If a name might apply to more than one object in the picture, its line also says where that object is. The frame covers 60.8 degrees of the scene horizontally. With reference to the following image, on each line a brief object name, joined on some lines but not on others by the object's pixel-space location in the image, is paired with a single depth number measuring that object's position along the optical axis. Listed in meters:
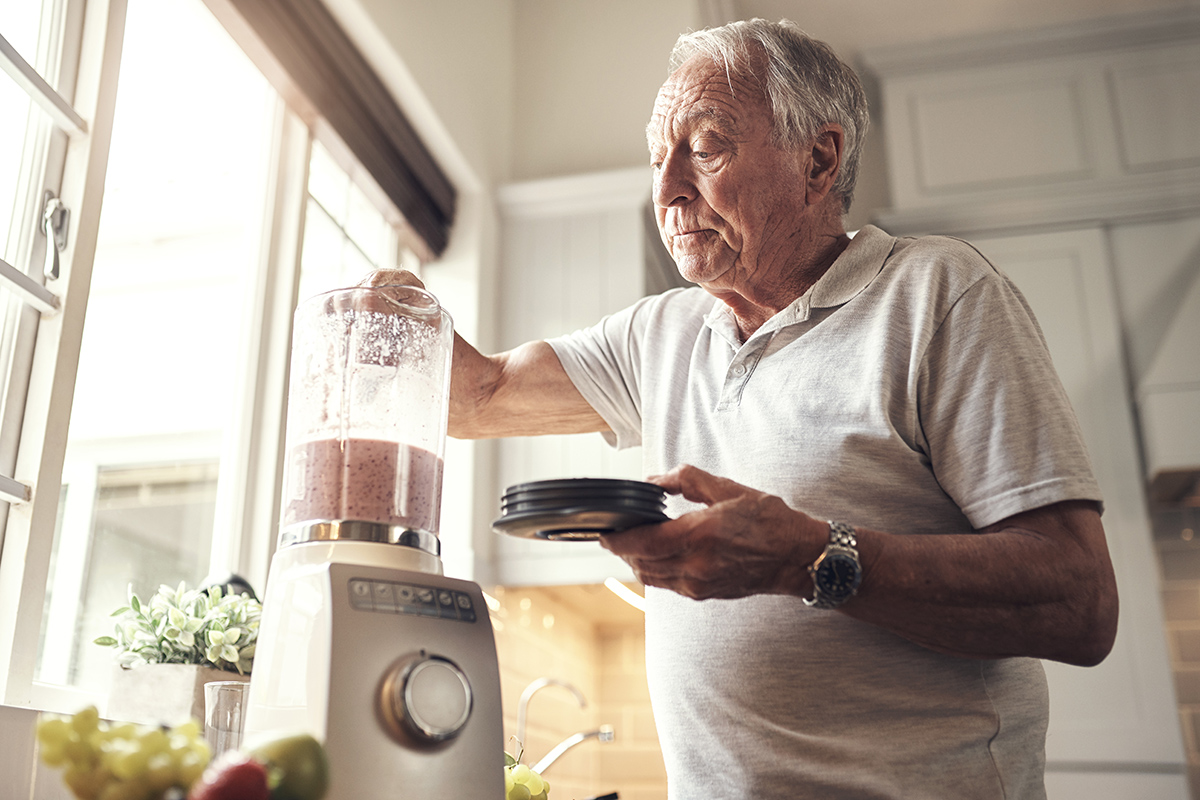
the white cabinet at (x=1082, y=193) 2.51
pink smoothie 0.89
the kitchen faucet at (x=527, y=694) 2.41
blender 0.73
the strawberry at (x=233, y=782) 0.47
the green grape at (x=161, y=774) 0.51
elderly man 0.92
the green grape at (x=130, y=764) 0.51
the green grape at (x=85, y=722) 0.54
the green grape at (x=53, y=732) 0.53
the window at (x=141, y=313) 1.26
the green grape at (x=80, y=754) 0.53
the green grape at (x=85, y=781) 0.53
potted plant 1.10
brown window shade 1.79
